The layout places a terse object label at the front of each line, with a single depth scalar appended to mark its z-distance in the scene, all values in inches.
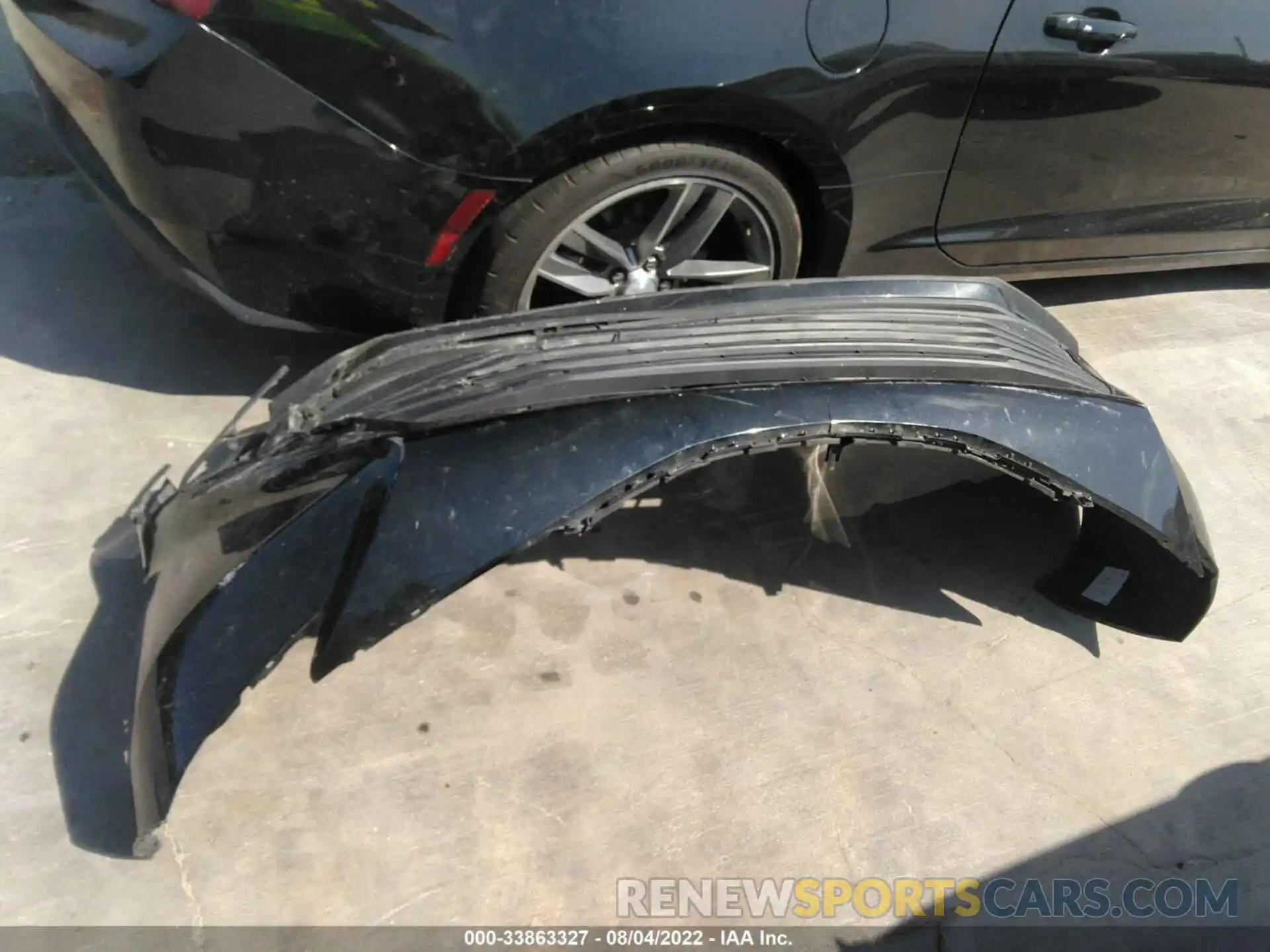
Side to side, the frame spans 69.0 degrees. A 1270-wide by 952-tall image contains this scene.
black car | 78.2
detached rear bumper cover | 66.7
